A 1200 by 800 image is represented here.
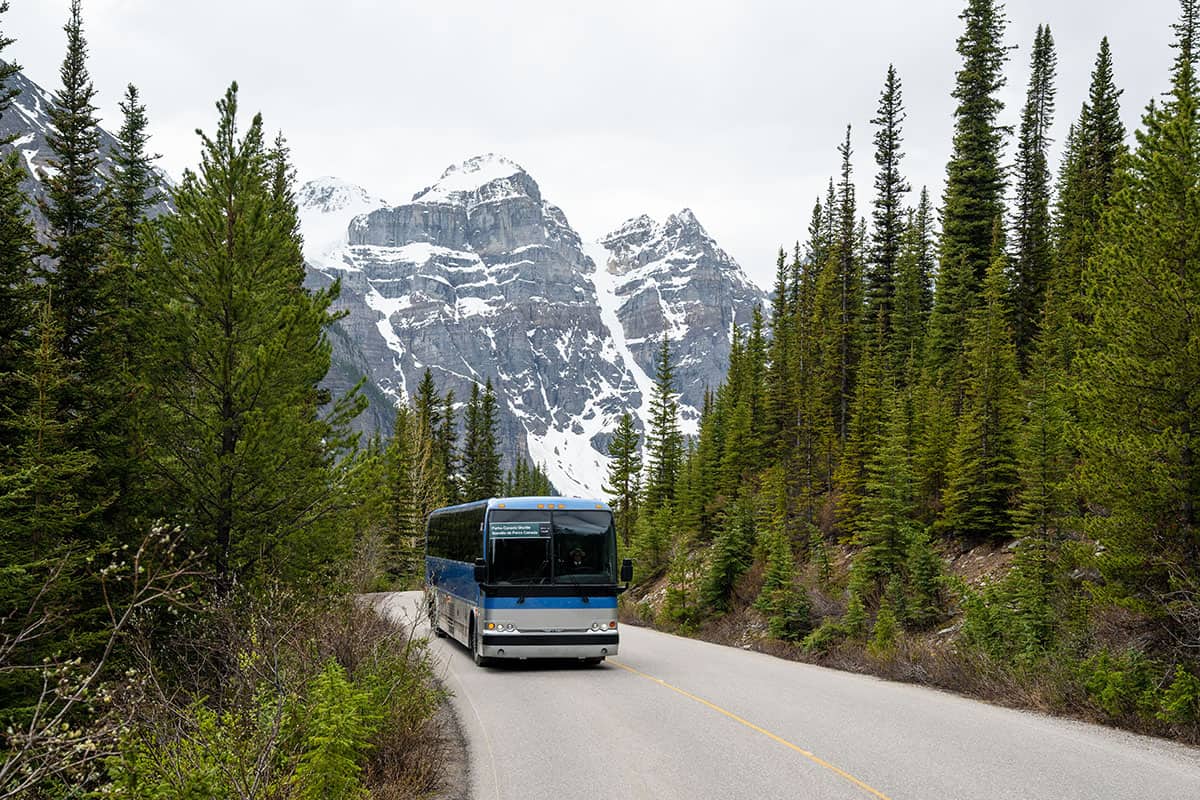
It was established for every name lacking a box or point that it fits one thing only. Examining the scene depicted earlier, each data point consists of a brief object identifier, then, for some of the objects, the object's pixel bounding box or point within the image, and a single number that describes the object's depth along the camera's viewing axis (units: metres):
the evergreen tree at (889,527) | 20.50
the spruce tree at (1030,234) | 35.62
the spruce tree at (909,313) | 38.16
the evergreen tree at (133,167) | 23.57
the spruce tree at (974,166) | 37.75
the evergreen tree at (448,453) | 72.19
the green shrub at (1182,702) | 9.88
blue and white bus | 16.17
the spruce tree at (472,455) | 73.06
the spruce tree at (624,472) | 63.16
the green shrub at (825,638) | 19.23
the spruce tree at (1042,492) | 16.25
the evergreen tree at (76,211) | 16.59
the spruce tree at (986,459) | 21.95
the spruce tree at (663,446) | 60.91
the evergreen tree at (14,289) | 14.40
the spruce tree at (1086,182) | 30.28
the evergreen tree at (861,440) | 30.00
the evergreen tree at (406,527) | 55.09
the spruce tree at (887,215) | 42.09
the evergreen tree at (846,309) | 38.94
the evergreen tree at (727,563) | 26.72
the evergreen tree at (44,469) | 12.50
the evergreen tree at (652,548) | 41.06
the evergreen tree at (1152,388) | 11.15
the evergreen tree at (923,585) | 18.47
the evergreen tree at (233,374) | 14.09
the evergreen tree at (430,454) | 59.91
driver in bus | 16.65
